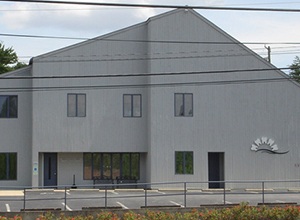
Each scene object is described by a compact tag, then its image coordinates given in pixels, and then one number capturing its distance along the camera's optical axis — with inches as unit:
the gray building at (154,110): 1775.3
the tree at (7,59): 3043.8
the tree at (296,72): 3083.2
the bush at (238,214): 804.6
